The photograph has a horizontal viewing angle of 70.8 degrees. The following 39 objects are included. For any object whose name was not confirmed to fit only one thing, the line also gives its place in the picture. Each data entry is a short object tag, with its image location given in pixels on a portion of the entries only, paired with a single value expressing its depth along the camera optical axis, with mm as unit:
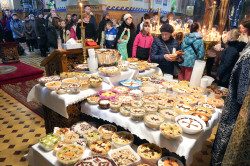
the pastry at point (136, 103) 2229
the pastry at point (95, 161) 1783
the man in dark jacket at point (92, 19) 8205
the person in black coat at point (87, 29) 6285
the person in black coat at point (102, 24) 7453
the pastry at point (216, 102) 2381
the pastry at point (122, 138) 2071
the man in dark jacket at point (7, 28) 9830
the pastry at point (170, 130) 1700
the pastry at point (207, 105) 2258
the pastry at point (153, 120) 1886
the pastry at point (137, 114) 2014
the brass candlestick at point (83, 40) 3166
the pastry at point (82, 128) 2395
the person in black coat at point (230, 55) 3779
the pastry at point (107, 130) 2249
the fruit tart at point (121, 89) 2646
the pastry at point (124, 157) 1810
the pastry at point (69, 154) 1828
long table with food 1839
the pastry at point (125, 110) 2129
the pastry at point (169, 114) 2029
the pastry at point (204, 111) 2109
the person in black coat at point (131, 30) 5257
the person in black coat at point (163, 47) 3847
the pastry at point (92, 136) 2127
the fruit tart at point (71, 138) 2168
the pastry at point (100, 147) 1959
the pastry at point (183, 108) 2129
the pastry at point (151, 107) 2115
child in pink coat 4621
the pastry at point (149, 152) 1891
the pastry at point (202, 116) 2025
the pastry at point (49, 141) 2029
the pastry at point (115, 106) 2203
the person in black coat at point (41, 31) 9494
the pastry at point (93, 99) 2411
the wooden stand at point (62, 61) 3533
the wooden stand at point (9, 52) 8125
